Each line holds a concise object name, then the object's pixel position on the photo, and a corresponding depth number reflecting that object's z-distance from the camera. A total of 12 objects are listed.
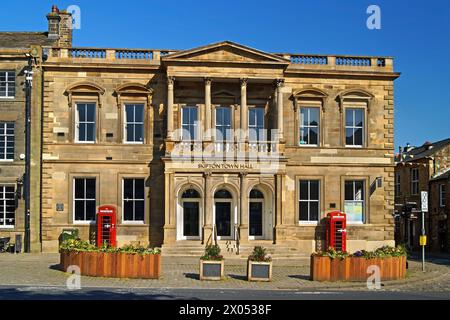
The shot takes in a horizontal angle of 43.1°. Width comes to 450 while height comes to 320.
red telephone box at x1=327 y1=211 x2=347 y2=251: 30.64
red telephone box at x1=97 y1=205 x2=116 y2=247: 29.59
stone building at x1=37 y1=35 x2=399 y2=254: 29.98
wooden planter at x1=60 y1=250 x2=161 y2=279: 19.53
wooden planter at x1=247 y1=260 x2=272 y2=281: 19.88
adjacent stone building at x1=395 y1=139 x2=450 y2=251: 41.59
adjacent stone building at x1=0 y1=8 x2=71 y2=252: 30.56
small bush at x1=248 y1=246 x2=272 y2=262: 20.03
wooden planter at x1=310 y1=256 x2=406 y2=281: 19.66
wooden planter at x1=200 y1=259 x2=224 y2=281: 19.69
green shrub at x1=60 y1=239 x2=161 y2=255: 19.69
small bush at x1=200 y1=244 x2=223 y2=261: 19.86
